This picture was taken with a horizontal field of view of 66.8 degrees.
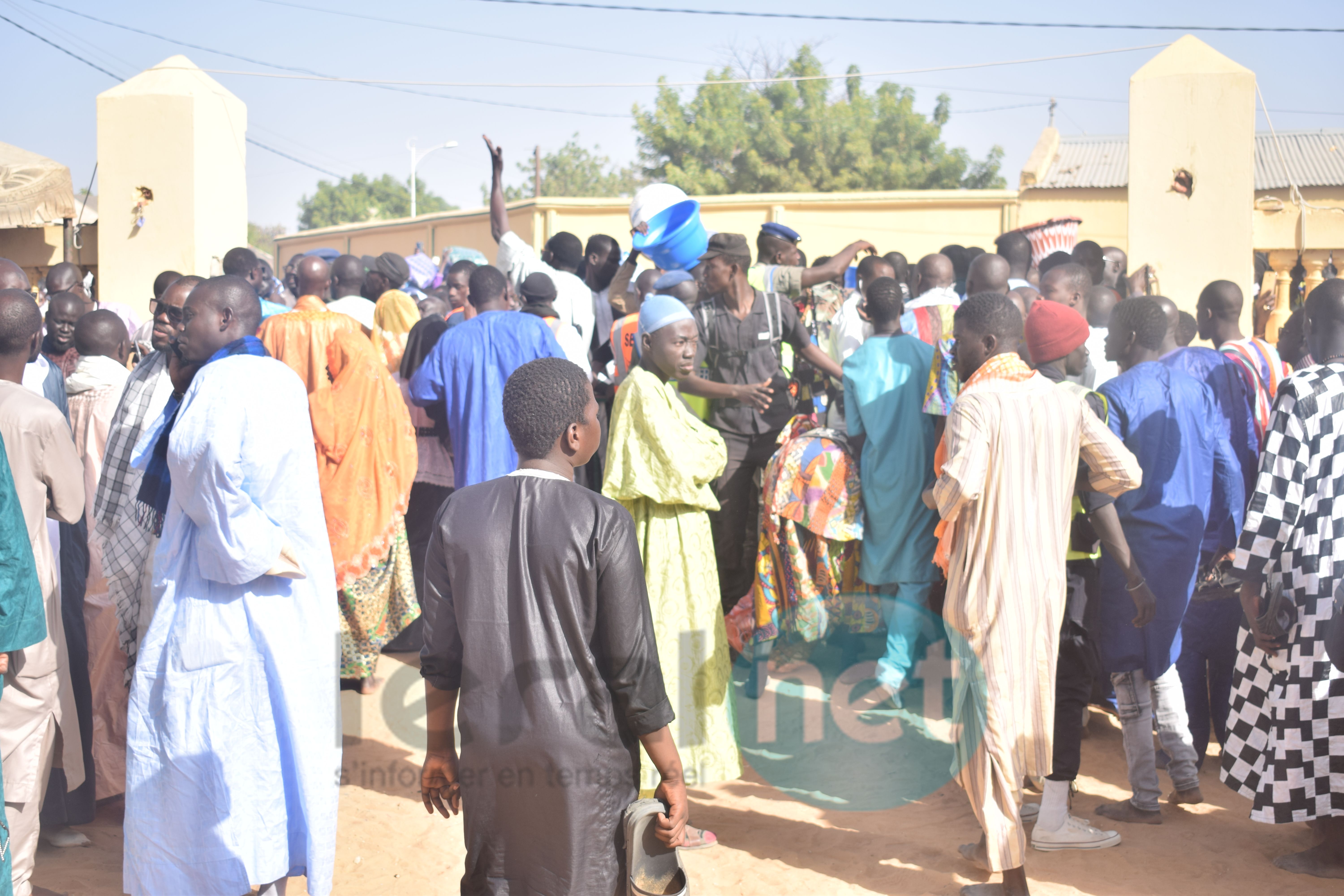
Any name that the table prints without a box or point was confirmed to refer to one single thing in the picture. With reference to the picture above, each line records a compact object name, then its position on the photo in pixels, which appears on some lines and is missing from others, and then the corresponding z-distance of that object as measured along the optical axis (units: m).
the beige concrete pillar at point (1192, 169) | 8.41
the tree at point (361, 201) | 67.75
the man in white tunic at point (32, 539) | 3.45
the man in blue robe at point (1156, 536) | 4.26
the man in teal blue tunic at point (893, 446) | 5.15
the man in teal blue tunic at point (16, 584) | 2.72
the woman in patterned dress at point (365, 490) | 5.17
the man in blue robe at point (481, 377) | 5.32
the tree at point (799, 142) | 35.69
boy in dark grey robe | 2.38
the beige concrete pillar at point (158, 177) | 9.62
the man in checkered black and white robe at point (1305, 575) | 3.68
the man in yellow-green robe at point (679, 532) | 4.12
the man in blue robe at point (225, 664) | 3.03
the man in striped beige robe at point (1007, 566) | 3.56
